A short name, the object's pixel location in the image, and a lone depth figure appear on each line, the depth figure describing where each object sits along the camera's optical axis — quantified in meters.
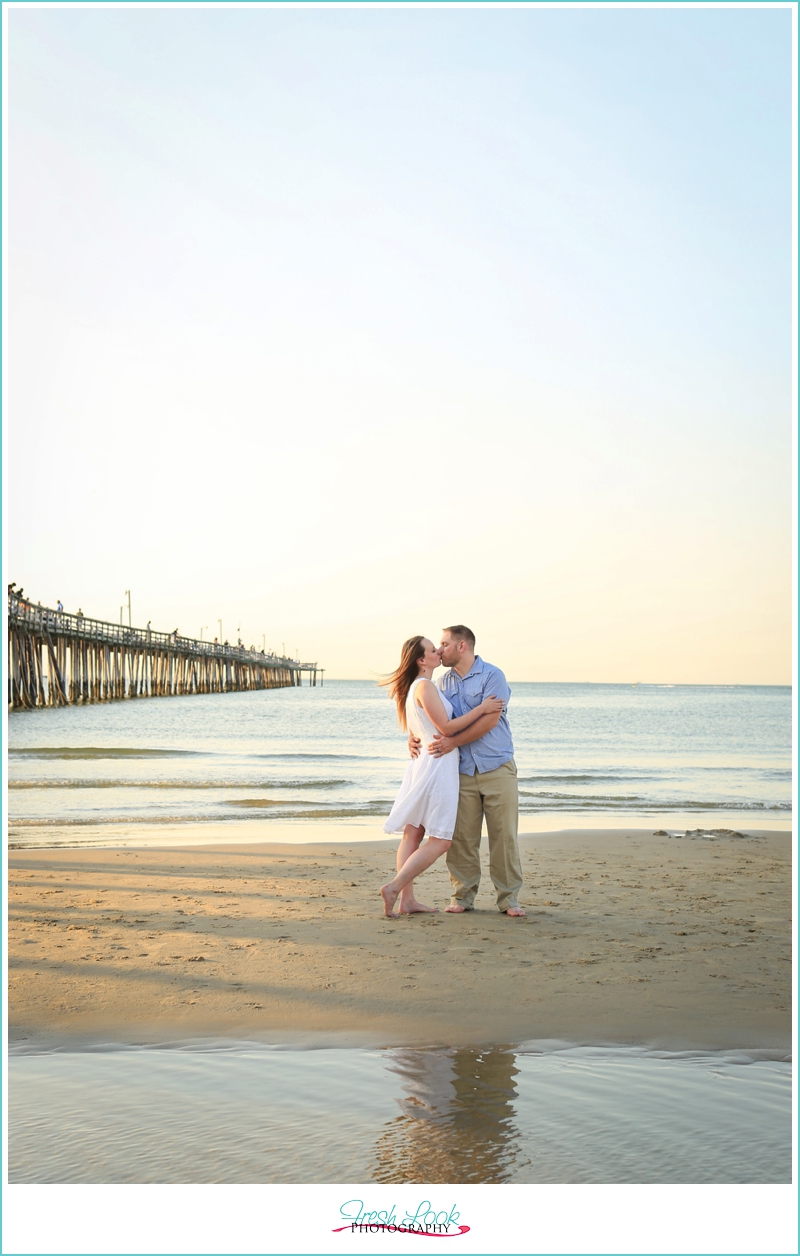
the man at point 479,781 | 6.59
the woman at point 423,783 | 6.43
